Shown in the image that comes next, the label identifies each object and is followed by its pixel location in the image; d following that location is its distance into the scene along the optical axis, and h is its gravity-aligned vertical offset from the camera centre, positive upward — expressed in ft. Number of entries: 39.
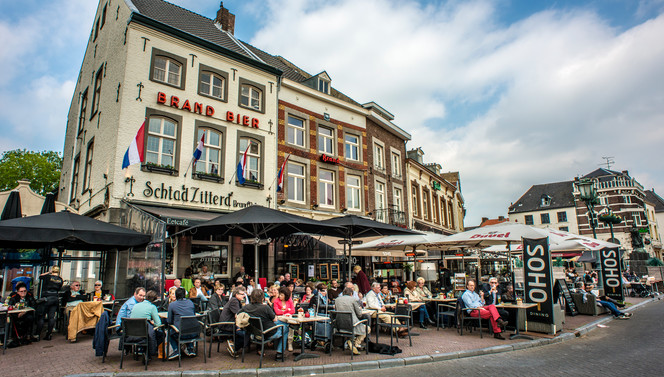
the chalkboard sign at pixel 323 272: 53.83 -2.01
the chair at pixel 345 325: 23.77 -4.20
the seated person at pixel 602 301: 41.15 -5.16
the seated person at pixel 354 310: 24.95 -3.38
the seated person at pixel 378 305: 29.76 -3.79
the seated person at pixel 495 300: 32.12 -3.67
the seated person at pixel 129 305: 23.26 -2.68
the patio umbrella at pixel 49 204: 39.37 +5.78
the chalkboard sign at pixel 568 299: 42.24 -4.85
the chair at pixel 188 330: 22.06 -4.06
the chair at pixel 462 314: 30.71 -4.82
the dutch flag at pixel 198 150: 44.37 +12.39
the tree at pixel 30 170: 105.09 +25.43
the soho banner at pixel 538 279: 30.45 -1.92
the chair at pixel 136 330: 20.98 -3.76
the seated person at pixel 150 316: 21.99 -3.15
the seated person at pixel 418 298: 35.70 -3.87
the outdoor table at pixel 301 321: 22.70 -3.70
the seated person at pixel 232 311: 23.94 -3.31
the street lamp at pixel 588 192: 49.78 +7.83
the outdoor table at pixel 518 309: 29.43 -4.36
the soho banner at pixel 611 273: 48.06 -2.42
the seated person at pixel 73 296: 33.73 -3.07
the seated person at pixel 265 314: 22.34 -3.19
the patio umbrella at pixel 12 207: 38.99 +5.44
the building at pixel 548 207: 181.27 +22.88
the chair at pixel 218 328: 24.00 -4.50
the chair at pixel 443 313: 33.60 -5.12
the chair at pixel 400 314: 26.96 -4.10
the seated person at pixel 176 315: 22.71 -3.24
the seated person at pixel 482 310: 29.76 -4.18
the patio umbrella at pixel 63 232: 28.09 +2.16
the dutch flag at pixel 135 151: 39.17 +10.92
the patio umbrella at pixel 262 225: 31.62 +3.04
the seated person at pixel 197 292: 32.07 -2.68
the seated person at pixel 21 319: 27.99 -4.19
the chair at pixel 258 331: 21.66 -4.11
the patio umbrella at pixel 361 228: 36.76 +2.88
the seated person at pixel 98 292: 32.01 -2.63
